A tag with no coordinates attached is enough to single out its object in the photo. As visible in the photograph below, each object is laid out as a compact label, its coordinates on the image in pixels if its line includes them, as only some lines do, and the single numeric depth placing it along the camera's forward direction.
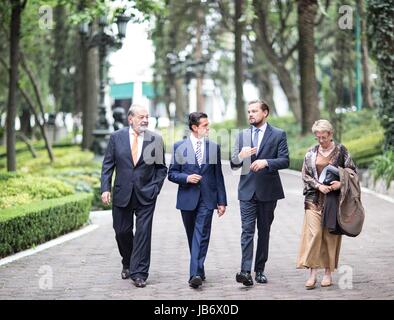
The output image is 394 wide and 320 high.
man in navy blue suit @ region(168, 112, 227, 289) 9.67
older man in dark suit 9.85
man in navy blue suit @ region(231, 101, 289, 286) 9.66
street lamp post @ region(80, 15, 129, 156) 23.12
